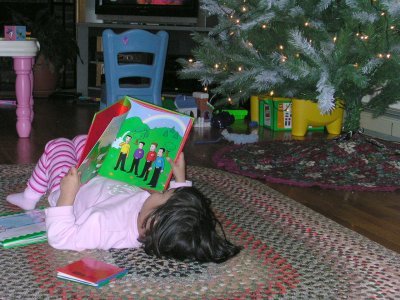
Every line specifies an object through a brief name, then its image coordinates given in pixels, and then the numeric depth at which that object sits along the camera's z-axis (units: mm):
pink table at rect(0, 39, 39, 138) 2711
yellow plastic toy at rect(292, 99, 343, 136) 3043
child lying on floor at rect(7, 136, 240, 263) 1239
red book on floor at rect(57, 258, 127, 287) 1231
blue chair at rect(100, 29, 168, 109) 2986
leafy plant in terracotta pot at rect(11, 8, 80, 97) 4352
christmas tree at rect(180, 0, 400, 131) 2105
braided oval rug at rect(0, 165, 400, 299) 1223
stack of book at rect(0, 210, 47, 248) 1438
